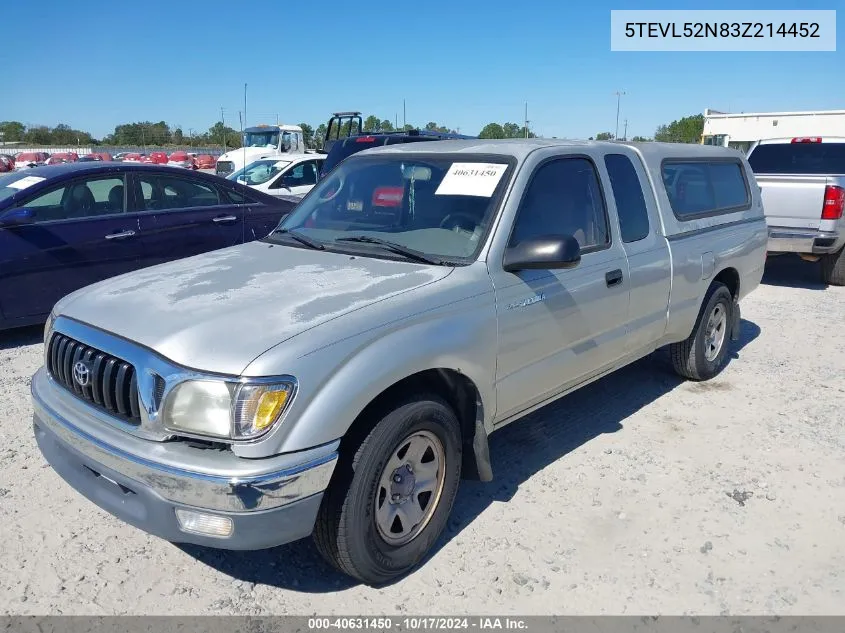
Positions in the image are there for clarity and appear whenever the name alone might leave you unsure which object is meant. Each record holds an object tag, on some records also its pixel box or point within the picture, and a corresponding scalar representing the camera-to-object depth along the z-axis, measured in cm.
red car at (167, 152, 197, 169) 3571
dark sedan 588
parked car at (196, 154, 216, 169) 3604
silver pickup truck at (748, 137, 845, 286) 855
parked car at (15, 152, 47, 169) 3458
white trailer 2528
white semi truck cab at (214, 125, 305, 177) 2111
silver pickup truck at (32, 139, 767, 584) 241
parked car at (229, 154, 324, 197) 1275
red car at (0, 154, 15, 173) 3332
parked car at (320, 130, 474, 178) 1055
